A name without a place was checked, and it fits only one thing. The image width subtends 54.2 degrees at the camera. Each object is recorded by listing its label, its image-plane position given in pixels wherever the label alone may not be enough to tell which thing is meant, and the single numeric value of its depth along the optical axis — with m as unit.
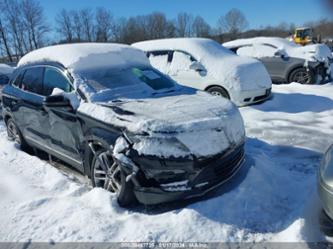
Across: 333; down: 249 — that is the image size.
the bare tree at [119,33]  67.19
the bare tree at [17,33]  50.84
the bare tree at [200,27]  75.62
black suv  3.13
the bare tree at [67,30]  63.47
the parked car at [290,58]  9.93
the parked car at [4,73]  10.40
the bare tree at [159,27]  69.75
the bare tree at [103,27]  67.88
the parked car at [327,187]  2.55
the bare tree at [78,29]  65.75
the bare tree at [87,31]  67.17
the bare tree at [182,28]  73.31
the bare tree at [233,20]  75.69
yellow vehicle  34.91
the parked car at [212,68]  7.50
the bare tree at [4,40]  49.72
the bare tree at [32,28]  51.94
